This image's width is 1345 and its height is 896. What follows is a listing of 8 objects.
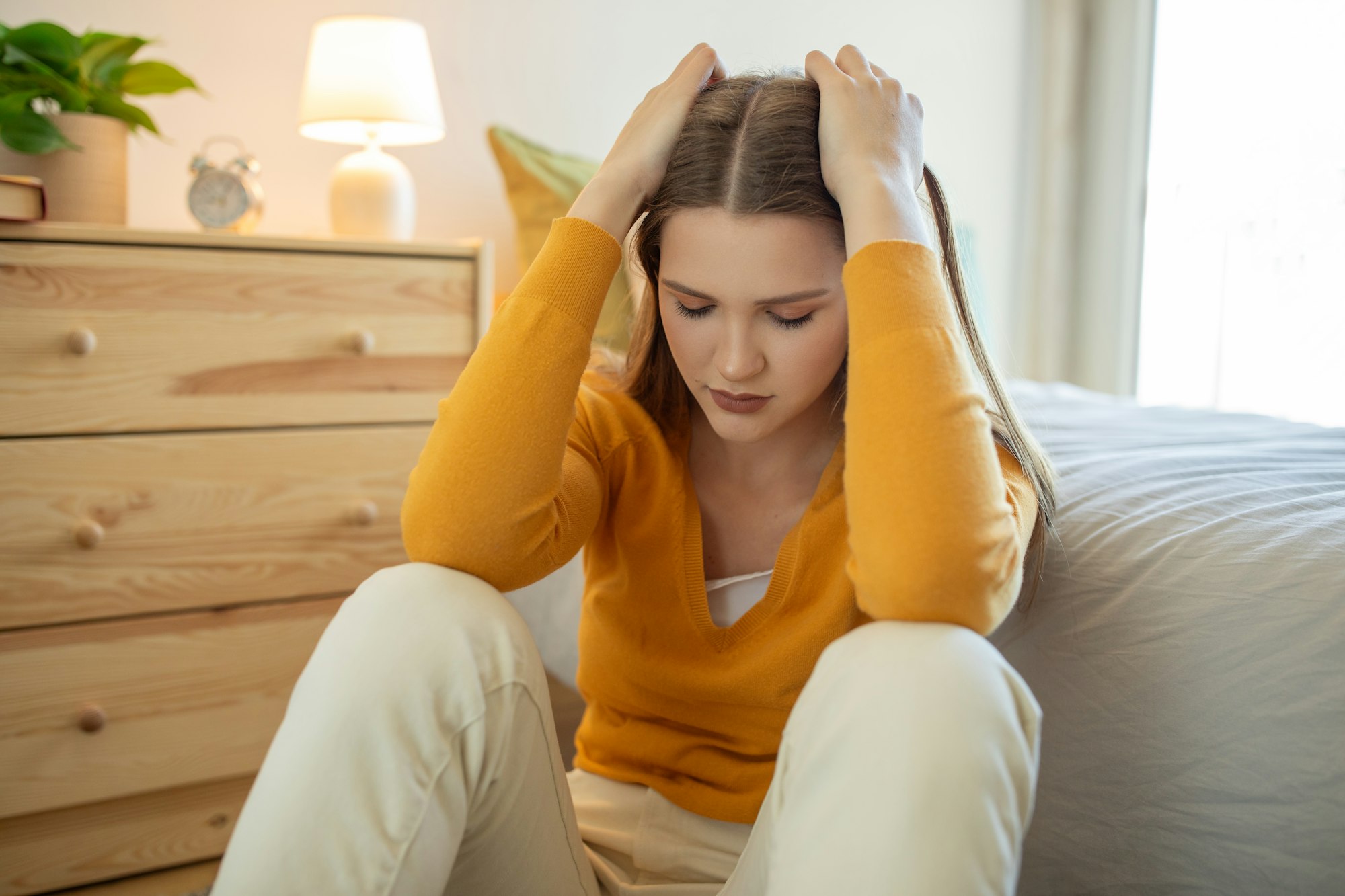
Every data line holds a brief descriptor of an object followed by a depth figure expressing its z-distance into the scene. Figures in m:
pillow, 1.76
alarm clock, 1.39
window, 2.36
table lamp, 1.49
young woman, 0.53
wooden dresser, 1.14
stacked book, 1.09
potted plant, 1.21
